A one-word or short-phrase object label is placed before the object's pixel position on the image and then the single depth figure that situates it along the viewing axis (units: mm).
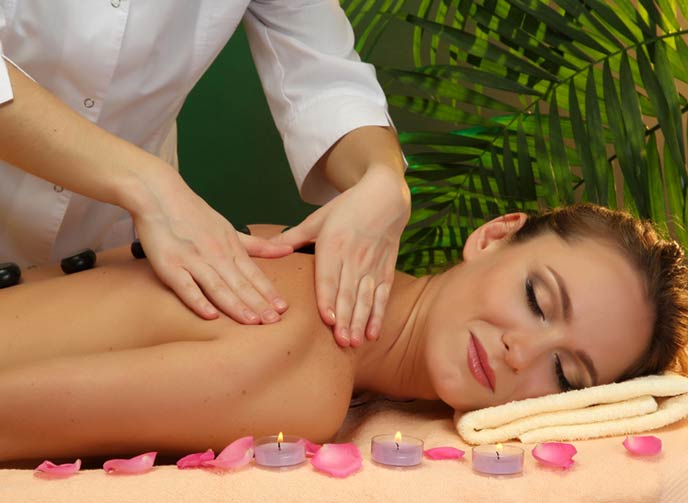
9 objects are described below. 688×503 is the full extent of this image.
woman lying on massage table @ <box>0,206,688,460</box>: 1497
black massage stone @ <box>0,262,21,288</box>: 1650
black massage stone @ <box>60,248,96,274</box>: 1669
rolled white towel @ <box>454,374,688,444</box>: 1610
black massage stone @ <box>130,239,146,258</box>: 1663
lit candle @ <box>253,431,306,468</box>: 1449
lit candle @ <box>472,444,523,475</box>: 1474
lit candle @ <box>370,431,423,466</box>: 1476
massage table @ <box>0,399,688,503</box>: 1387
